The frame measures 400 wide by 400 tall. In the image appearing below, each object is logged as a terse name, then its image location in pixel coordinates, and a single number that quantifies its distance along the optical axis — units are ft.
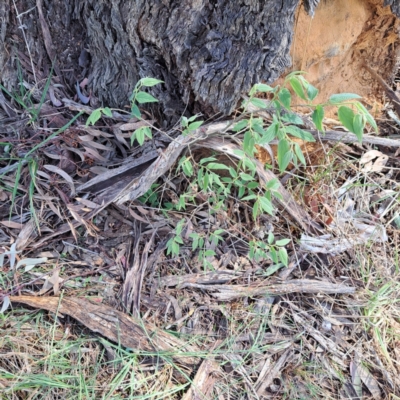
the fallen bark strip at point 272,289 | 5.56
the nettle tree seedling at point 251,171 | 3.77
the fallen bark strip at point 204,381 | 4.95
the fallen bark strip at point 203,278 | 5.57
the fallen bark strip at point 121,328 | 5.08
